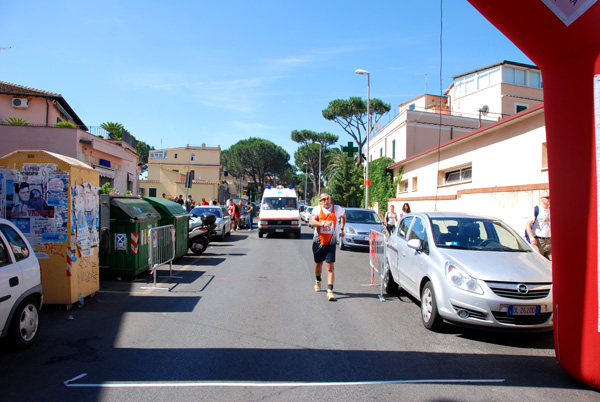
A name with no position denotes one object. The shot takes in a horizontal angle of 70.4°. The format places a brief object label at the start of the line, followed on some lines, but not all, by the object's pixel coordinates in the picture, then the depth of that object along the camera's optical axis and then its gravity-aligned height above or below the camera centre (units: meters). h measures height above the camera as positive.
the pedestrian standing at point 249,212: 26.25 -0.31
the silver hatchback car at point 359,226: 14.84 -0.71
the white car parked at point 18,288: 4.50 -0.90
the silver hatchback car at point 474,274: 5.06 -0.88
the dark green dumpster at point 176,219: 11.23 -0.31
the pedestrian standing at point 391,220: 17.14 -0.55
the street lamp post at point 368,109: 25.89 +6.32
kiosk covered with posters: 6.39 -0.01
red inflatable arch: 3.95 +0.57
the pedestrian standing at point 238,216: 25.79 -0.55
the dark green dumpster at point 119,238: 8.64 -0.62
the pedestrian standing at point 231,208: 23.99 -0.05
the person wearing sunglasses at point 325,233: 7.59 -0.48
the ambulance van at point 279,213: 20.00 -0.29
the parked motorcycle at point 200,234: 13.30 -0.83
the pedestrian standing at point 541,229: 8.48 -0.47
